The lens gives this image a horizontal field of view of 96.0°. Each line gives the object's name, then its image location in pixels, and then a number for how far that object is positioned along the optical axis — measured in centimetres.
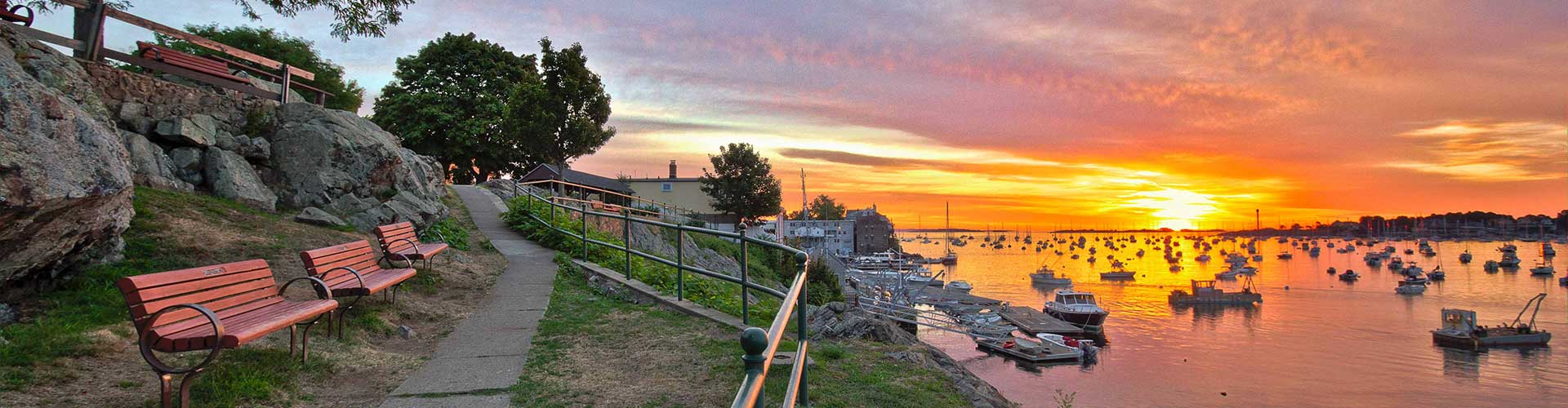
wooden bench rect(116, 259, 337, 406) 348
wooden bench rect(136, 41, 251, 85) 1184
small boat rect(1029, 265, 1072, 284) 7356
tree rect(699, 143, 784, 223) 5253
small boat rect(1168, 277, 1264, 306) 5519
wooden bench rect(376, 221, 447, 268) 804
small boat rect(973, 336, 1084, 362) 3200
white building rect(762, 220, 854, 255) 7362
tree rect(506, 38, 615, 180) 2658
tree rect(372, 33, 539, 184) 3375
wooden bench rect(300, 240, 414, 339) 572
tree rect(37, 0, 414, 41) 992
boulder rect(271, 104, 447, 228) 1276
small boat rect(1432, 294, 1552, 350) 3847
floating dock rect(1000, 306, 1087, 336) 3953
